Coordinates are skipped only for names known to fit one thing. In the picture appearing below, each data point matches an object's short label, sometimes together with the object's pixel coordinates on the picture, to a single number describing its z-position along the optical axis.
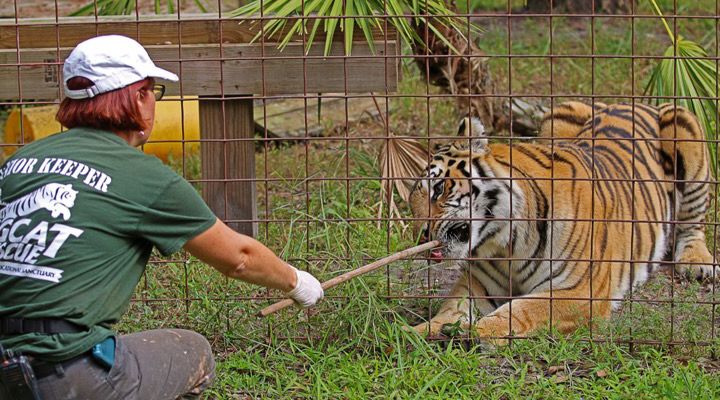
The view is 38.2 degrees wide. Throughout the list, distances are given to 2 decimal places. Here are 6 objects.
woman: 3.15
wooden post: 5.71
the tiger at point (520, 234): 5.05
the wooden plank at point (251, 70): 5.19
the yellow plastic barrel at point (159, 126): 7.67
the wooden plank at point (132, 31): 5.29
